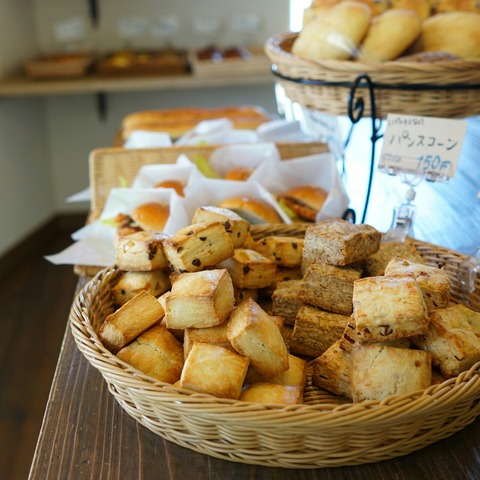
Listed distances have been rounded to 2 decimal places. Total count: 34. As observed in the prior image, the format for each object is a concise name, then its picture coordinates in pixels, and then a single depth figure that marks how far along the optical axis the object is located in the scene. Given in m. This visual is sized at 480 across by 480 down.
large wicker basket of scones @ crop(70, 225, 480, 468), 0.75
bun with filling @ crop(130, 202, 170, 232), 1.56
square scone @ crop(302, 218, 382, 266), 1.03
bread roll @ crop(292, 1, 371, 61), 1.47
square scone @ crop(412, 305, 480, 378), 0.87
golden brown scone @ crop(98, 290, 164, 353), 0.94
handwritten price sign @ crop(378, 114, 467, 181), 1.19
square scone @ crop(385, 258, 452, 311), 0.95
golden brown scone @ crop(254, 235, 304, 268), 1.20
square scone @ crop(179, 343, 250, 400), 0.83
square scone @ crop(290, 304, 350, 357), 0.98
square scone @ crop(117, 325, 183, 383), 0.91
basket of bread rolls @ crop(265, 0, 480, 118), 1.28
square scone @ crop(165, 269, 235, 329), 0.90
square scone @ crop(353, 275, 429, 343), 0.84
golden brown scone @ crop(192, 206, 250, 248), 1.15
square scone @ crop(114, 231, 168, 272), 1.12
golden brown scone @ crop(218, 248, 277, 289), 1.10
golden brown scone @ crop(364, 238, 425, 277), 1.10
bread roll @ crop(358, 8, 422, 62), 1.44
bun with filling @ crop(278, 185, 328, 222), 1.64
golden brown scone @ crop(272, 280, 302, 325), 1.08
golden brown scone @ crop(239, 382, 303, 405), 0.84
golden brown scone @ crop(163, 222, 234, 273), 1.04
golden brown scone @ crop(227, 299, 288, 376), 0.86
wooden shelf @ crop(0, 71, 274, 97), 3.51
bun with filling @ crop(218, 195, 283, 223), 1.58
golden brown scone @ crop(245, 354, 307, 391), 0.90
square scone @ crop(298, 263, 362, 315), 1.01
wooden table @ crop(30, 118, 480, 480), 0.83
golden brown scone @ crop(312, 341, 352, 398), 0.90
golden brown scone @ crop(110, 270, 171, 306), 1.13
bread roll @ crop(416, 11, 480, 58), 1.41
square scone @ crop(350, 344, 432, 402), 0.83
